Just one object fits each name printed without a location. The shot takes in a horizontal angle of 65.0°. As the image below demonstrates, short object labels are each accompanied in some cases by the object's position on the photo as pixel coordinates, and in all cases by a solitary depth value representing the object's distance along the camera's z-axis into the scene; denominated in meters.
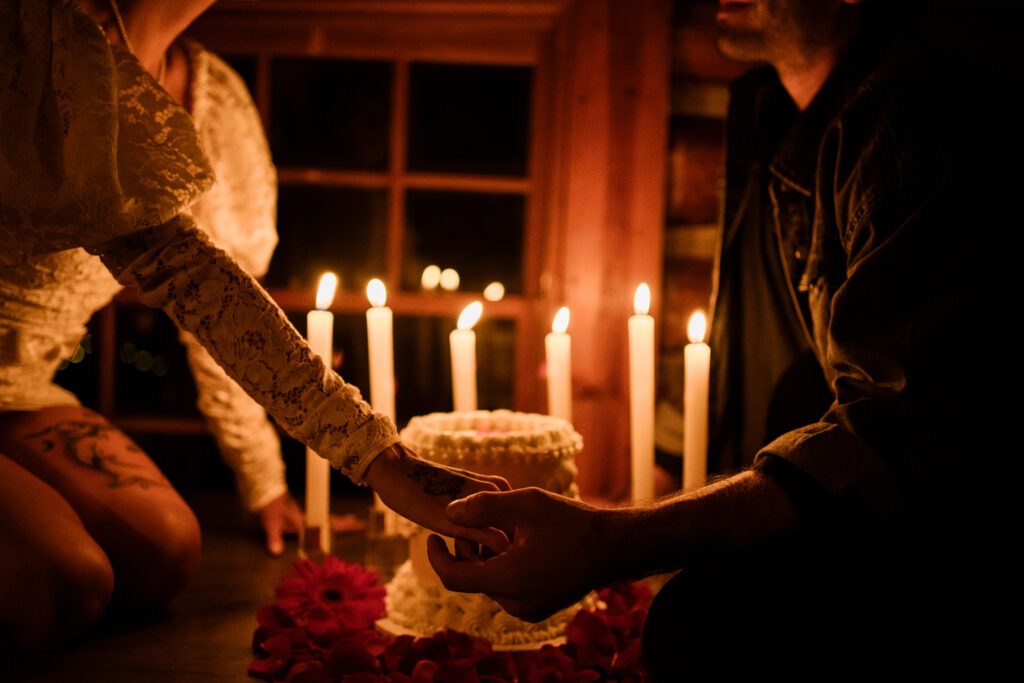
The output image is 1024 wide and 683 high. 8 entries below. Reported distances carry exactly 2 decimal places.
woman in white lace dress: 1.06
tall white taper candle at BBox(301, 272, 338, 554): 1.42
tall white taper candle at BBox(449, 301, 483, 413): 1.56
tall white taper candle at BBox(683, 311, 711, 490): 1.44
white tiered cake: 1.28
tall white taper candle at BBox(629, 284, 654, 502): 1.48
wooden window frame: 1.92
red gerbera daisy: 1.33
